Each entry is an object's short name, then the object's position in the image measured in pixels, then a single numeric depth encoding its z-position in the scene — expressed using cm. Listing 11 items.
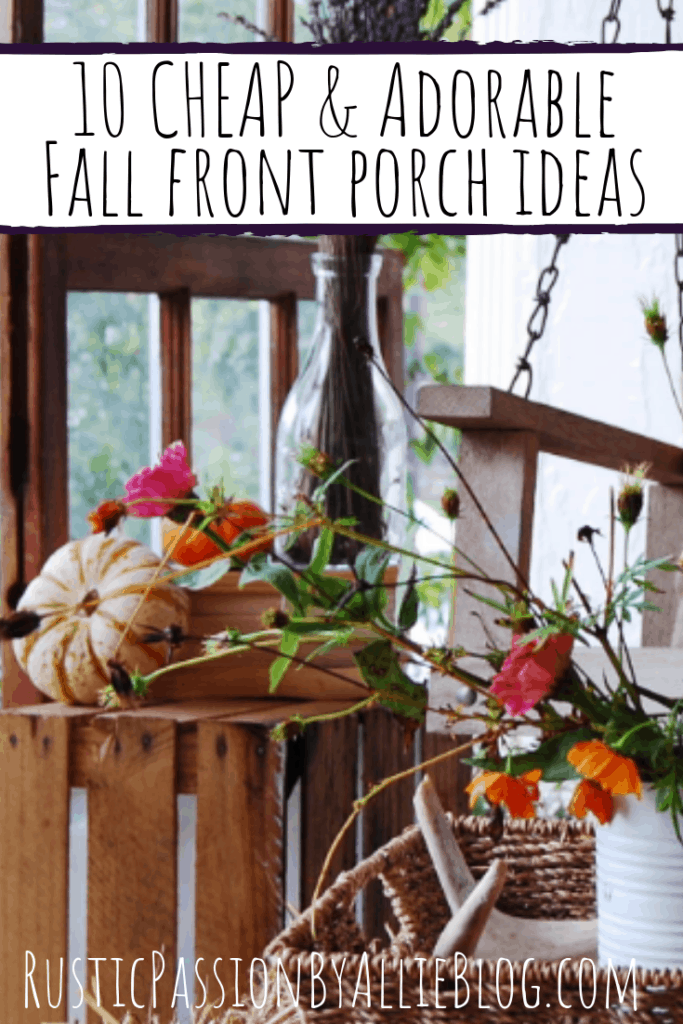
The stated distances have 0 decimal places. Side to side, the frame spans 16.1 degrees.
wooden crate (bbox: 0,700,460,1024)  181
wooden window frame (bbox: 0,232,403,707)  208
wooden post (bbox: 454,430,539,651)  152
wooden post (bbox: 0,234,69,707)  208
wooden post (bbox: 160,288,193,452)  226
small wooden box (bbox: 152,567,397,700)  192
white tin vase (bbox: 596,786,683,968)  143
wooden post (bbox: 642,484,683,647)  176
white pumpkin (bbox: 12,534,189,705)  186
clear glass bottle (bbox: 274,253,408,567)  195
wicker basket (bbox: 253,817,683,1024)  133
